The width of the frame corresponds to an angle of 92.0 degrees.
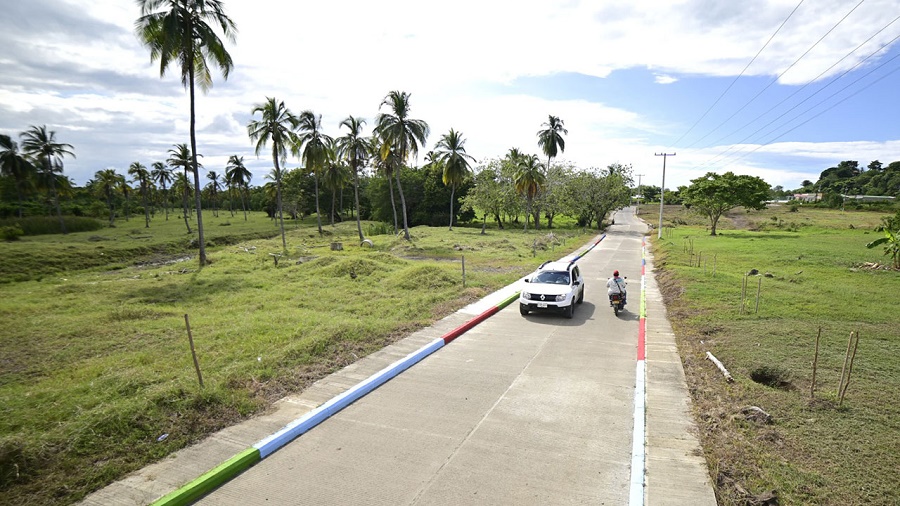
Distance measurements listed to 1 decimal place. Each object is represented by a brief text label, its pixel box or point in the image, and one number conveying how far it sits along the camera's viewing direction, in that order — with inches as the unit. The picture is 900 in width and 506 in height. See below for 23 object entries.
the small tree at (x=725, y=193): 1825.8
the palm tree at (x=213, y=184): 3826.3
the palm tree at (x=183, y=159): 1959.0
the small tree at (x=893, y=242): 872.0
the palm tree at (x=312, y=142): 1691.7
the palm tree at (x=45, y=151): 1854.1
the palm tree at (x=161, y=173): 2903.5
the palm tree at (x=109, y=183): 2503.7
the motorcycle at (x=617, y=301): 581.2
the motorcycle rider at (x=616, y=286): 582.2
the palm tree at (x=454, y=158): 1999.3
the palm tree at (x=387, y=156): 1585.9
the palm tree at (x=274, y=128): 1400.1
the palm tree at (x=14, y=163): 1857.8
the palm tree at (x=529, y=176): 2001.7
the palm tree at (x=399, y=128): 1535.4
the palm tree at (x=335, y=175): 2193.7
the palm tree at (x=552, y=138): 2279.8
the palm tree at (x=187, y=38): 914.7
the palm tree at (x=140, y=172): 2549.2
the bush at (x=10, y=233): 1669.5
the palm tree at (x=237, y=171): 2728.8
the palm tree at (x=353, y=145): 1760.6
